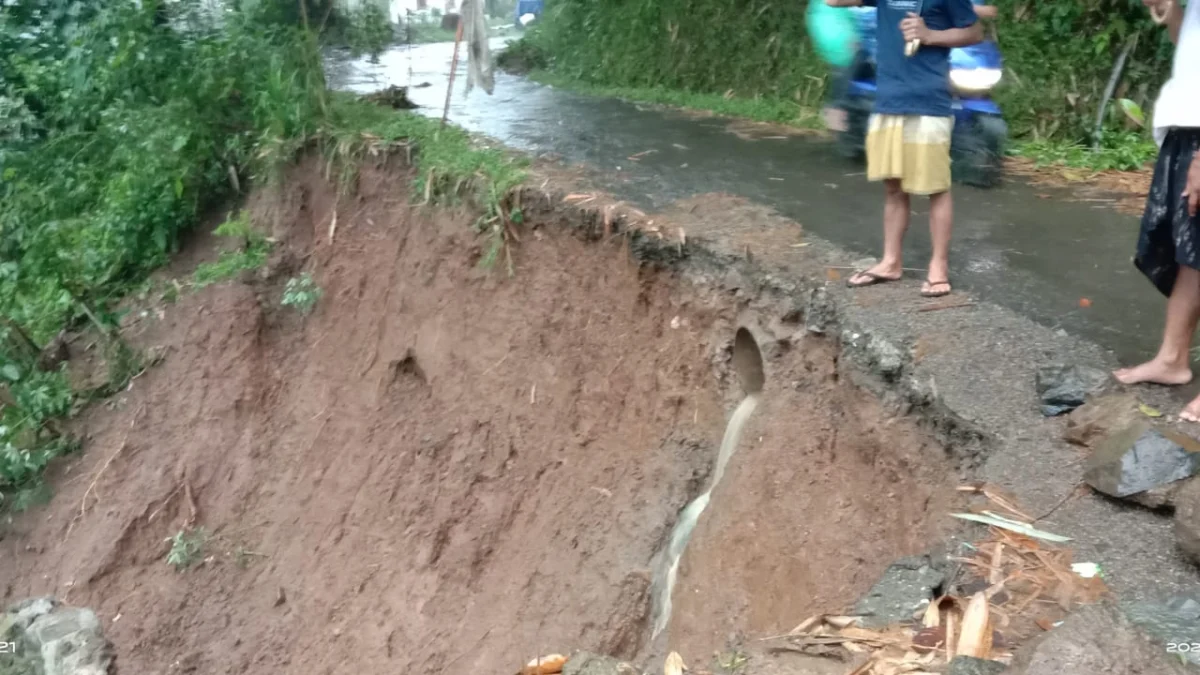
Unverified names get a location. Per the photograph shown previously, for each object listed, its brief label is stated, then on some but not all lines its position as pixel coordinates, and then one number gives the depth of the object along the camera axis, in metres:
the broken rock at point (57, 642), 5.59
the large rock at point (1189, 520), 2.54
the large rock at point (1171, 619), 2.20
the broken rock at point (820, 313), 4.14
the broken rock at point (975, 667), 2.16
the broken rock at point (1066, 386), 3.31
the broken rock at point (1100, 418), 3.11
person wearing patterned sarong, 3.07
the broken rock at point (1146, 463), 2.81
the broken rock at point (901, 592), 2.71
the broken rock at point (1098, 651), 1.91
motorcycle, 6.16
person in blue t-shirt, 3.84
